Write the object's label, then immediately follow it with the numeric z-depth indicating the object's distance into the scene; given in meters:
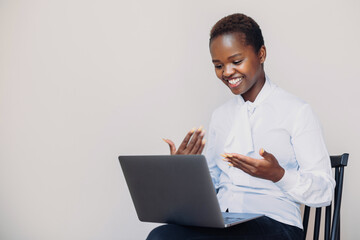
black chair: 1.59
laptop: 1.25
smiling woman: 1.41
